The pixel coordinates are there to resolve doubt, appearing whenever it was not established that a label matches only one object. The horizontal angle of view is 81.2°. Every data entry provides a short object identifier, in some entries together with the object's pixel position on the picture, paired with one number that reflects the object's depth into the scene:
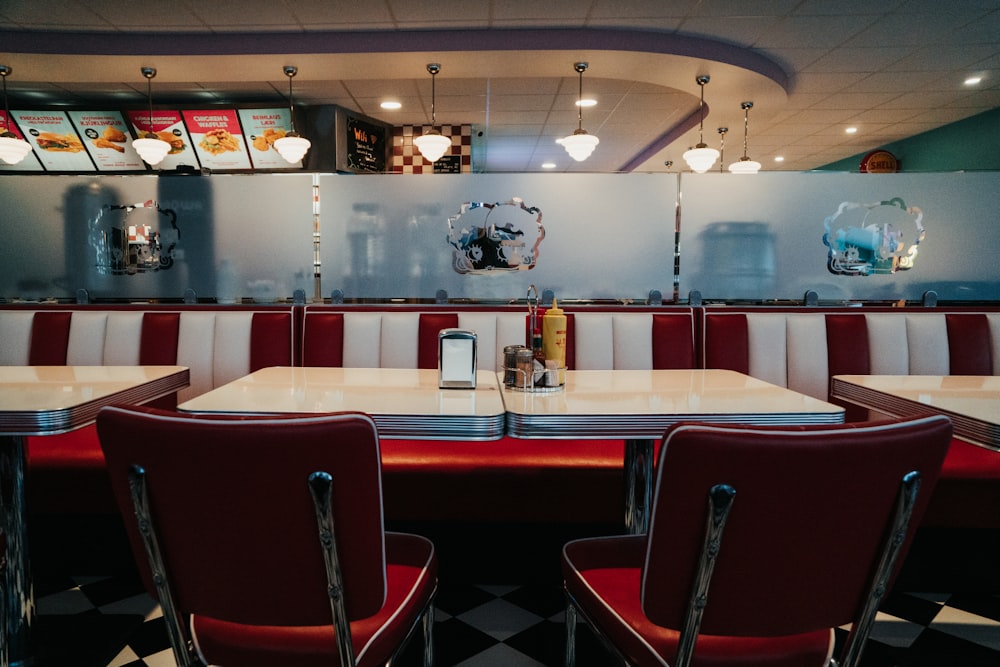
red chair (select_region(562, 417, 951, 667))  0.83
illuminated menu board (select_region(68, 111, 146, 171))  6.34
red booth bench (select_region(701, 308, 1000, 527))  2.82
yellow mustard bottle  1.73
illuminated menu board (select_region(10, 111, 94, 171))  6.32
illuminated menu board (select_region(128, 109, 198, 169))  6.29
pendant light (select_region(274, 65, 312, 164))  5.38
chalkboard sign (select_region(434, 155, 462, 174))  7.16
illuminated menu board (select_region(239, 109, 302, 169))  6.26
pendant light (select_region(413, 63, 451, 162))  5.31
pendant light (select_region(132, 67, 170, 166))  5.29
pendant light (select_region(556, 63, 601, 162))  5.43
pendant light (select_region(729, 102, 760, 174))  6.52
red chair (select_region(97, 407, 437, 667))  0.85
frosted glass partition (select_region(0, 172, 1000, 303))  3.31
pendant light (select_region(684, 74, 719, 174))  5.66
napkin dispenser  1.74
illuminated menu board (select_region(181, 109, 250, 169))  6.28
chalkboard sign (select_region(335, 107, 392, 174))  6.46
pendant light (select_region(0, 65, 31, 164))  5.03
